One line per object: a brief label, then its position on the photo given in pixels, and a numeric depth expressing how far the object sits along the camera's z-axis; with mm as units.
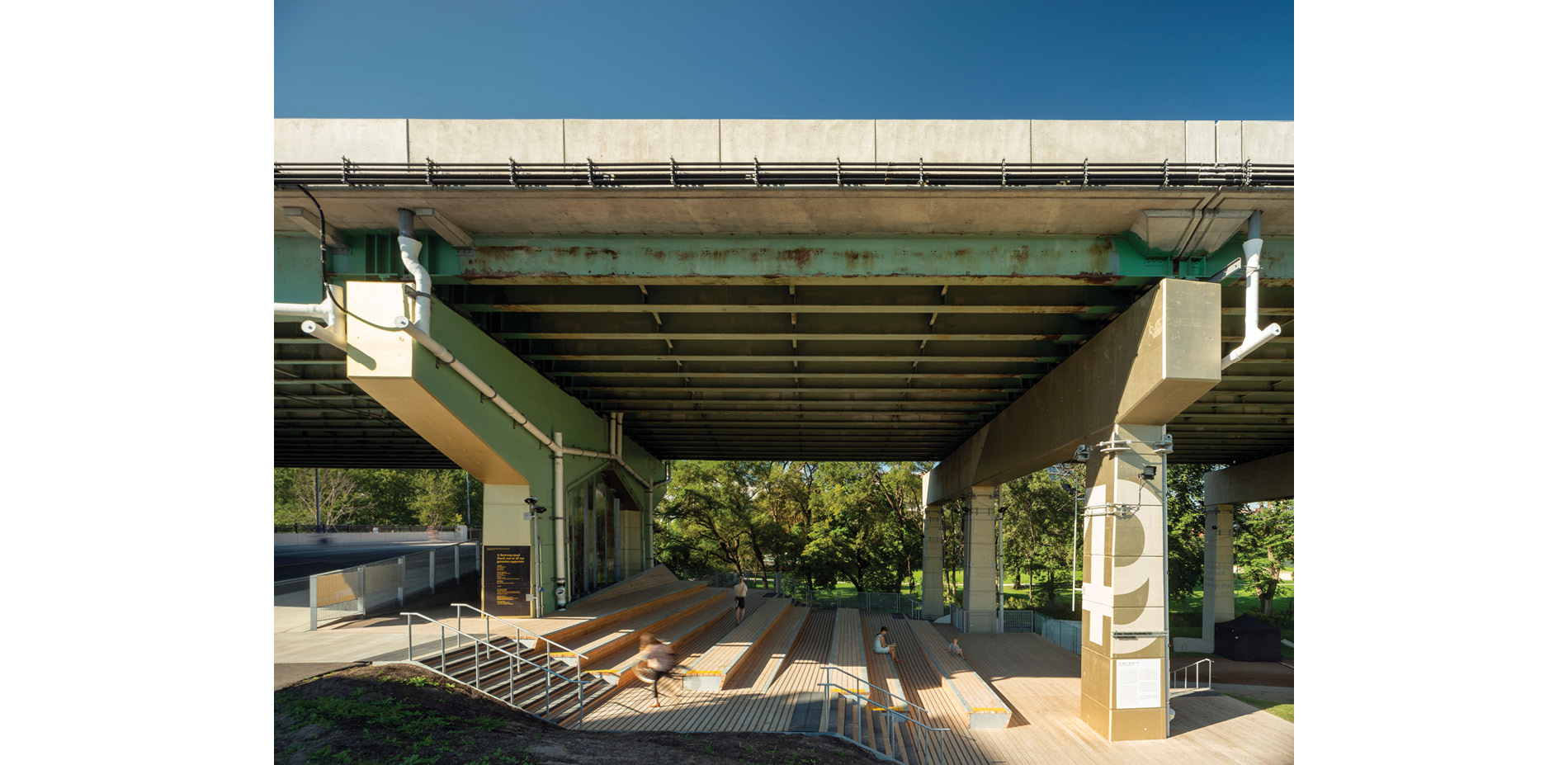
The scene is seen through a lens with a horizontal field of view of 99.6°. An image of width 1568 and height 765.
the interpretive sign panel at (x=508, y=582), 14516
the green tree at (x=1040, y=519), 43281
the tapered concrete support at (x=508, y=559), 14523
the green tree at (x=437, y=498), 55500
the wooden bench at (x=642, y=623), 12031
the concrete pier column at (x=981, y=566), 24938
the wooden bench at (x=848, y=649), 13680
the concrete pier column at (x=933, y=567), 31234
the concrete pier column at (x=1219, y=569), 29531
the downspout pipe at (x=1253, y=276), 9383
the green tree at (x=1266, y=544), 42219
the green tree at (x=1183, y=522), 42750
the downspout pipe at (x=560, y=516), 15938
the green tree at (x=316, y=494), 53875
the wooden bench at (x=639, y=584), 18386
